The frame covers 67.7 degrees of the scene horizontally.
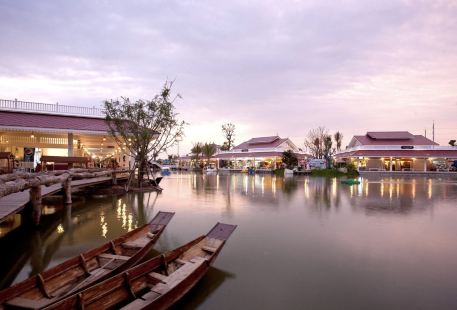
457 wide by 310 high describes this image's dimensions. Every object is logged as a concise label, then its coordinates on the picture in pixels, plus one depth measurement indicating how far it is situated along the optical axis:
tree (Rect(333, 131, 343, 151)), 73.12
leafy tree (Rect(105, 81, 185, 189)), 23.36
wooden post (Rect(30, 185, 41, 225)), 11.48
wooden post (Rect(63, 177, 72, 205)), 15.60
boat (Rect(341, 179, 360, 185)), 31.39
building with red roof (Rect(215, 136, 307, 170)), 59.35
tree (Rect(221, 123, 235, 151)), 77.19
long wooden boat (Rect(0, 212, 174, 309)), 4.44
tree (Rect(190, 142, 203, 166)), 79.38
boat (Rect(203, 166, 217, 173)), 61.38
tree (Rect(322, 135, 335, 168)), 56.66
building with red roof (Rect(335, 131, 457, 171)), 50.75
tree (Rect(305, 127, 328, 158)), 66.94
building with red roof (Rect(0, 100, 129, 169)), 22.69
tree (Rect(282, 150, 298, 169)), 54.91
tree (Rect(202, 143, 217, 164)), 73.69
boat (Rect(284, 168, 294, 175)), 48.88
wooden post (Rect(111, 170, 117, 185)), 23.36
